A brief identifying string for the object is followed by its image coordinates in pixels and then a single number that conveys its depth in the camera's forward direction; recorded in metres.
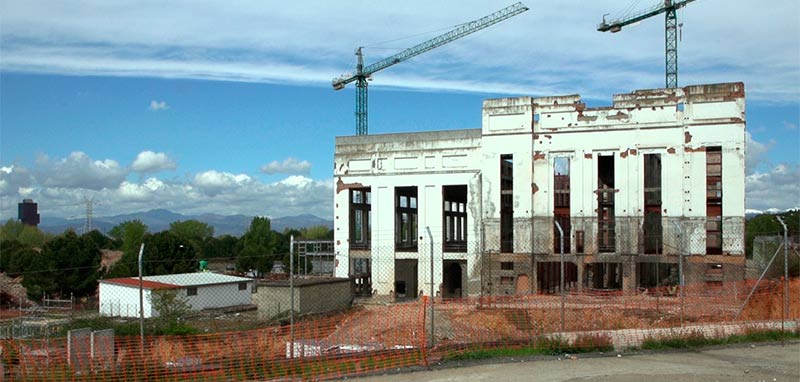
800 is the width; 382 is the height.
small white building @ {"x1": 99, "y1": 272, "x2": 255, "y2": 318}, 42.50
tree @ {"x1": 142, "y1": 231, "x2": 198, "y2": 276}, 56.16
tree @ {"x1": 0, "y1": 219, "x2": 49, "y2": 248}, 117.62
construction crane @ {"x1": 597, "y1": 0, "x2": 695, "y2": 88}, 71.06
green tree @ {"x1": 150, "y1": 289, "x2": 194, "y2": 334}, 23.12
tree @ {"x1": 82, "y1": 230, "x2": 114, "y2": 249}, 105.09
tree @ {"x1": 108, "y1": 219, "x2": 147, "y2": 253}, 87.44
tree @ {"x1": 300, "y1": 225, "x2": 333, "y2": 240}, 148.68
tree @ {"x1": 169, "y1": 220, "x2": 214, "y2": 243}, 121.81
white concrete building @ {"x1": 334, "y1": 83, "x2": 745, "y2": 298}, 35.78
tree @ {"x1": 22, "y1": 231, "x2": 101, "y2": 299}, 51.09
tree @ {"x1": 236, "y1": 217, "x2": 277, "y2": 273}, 76.31
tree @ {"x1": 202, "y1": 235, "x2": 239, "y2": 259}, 91.68
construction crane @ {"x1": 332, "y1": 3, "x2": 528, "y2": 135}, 89.56
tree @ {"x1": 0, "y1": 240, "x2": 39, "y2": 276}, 58.00
